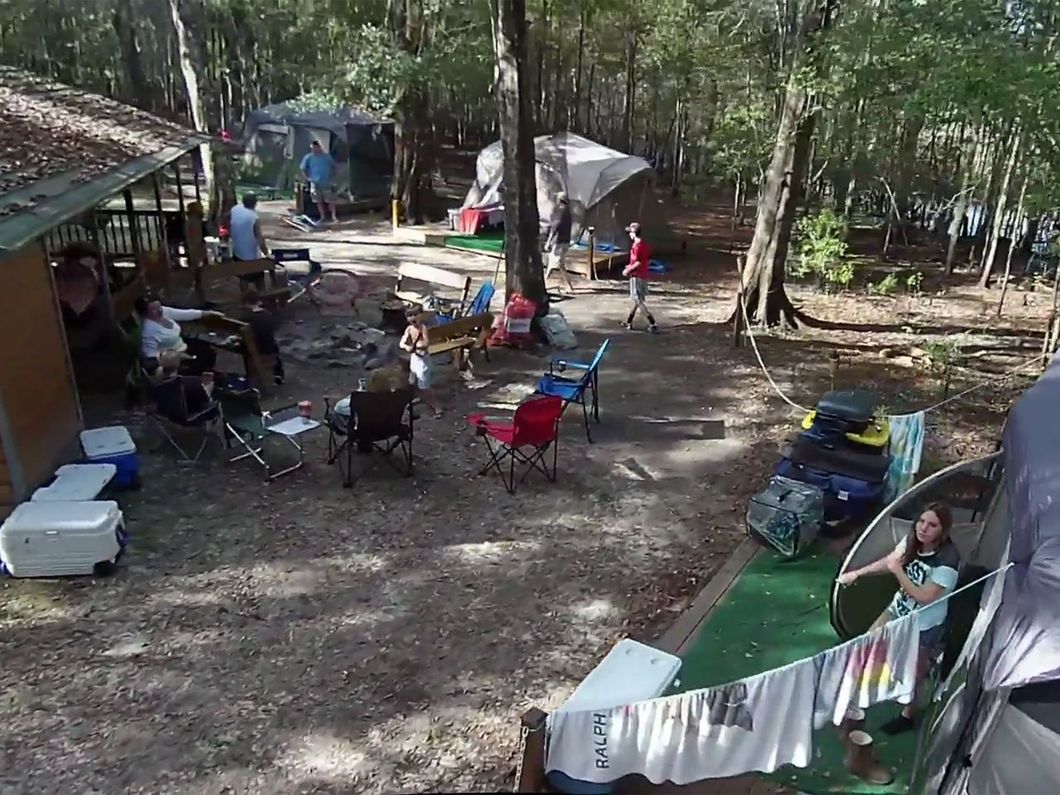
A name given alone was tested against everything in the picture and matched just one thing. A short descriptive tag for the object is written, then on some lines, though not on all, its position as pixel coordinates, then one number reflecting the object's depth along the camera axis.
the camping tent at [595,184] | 15.51
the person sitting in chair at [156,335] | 7.65
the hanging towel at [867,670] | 3.48
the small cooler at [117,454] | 6.64
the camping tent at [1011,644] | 2.82
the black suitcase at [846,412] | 6.61
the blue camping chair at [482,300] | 10.34
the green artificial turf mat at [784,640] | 4.14
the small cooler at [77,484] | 5.88
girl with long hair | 4.07
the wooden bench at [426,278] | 11.49
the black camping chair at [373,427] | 6.82
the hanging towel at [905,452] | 6.52
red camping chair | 6.78
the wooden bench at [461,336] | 9.13
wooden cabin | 6.25
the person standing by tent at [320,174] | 19.02
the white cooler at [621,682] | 3.71
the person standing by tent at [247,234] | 11.09
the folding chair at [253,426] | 7.04
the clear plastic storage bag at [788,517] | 6.01
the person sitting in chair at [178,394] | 6.99
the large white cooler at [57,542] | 5.49
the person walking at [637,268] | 11.34
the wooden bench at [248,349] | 8.59
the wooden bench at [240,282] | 10.50
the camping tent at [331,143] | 20.09
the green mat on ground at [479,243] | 16.22
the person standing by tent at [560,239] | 13.64
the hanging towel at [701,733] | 3.43
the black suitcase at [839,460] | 6.38
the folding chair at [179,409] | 6.99
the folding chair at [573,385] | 8.09
